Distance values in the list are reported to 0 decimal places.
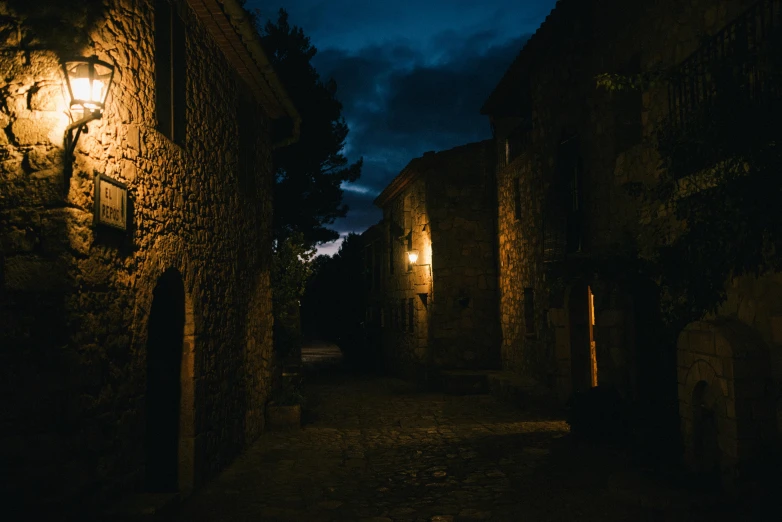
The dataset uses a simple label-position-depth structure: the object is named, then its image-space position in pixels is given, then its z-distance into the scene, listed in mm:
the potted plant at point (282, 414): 9977
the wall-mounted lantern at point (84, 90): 4023
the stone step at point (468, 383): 15039
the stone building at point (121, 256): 3943
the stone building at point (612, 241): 5422
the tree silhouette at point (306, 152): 23562
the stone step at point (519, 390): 11641
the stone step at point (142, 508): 4350
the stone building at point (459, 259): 16422
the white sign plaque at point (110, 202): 4348
